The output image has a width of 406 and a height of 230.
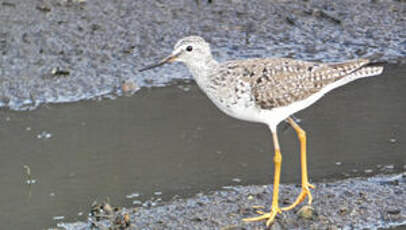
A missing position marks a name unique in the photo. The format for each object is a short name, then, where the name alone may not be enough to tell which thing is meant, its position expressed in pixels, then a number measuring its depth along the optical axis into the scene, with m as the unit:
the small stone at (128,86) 16.36
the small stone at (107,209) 11.14
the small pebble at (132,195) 12.21
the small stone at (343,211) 11.34
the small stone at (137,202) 11.96
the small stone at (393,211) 11.32
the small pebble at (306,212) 11.21
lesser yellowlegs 11.20
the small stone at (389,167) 12.79
